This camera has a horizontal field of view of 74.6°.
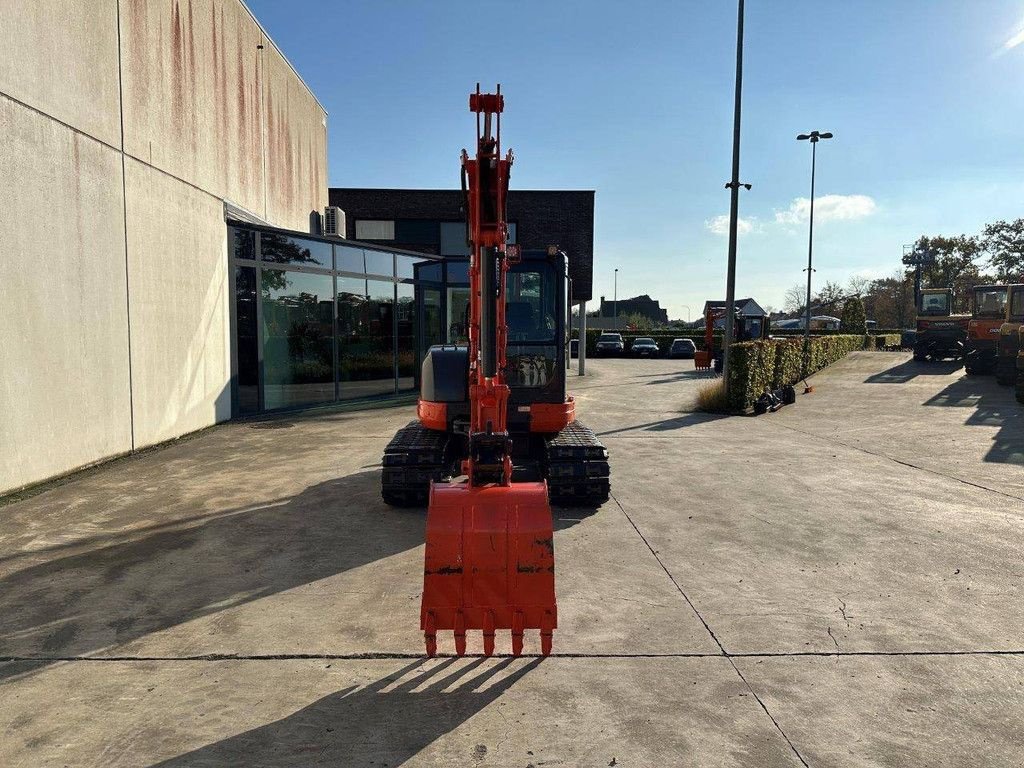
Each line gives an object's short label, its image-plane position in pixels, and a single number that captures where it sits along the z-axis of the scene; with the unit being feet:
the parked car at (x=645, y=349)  141.18
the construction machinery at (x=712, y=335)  98.27
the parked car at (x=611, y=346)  142.92
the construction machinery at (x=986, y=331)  71.31
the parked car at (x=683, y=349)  136.36
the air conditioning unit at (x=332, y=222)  67.31
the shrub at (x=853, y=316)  160.15
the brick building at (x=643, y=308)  371.37
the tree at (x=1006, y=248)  180.24
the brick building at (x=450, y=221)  94.63
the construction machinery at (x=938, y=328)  85.05
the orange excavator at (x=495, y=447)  12.78
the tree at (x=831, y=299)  280.10
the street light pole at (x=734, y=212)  52.65
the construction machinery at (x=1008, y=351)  62.80
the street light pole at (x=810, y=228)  102.37
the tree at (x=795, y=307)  310.45
